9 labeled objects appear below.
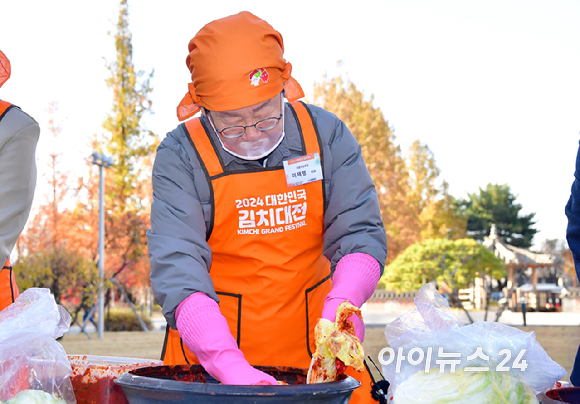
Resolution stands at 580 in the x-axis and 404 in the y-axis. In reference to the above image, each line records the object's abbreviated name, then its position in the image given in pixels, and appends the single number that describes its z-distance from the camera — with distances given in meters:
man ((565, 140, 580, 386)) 1.40
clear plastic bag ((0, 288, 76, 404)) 1.21
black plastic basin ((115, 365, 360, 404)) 0.89
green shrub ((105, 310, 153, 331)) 16.19
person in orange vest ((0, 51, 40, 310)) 1.97
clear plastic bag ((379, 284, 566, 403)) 1.04
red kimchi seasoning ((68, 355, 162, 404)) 1.34
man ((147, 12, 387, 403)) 1.61
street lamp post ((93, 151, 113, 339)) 13.87
